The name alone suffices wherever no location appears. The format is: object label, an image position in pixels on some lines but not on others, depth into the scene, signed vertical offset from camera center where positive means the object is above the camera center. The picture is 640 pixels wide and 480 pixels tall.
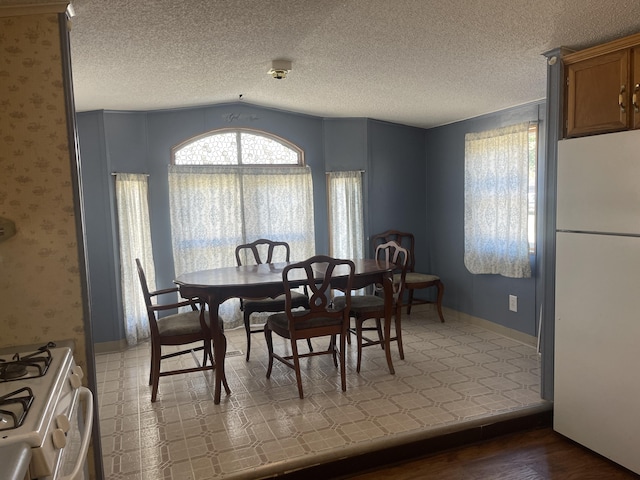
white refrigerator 2.19 -0.49
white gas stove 1.11 -0.52
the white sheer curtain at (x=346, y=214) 5.02 -0.12
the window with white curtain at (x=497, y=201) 4.00 -0.04
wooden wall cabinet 2.18 +0.51
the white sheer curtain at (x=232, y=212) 4.57 -0.06
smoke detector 3.23 +0.93
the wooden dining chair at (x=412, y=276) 4.79 -0.79
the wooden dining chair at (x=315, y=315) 3.09 -0.75
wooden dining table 3.10 -0.54
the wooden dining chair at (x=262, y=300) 3.92 -0.77
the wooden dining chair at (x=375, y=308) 3.58 -0.81
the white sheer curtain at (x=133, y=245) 4.22 -0.32
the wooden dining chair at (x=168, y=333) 3.13 -0.83
